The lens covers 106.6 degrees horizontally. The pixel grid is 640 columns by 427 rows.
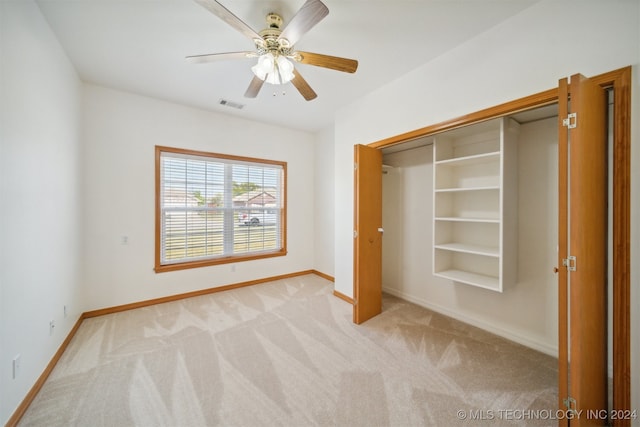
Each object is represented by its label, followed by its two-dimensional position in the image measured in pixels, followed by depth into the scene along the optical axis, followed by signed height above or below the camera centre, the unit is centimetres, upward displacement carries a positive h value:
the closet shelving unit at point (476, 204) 231 +10
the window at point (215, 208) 349 +7
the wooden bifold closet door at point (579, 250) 128 -20
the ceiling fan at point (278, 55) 163 +124
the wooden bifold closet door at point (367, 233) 281 -25
